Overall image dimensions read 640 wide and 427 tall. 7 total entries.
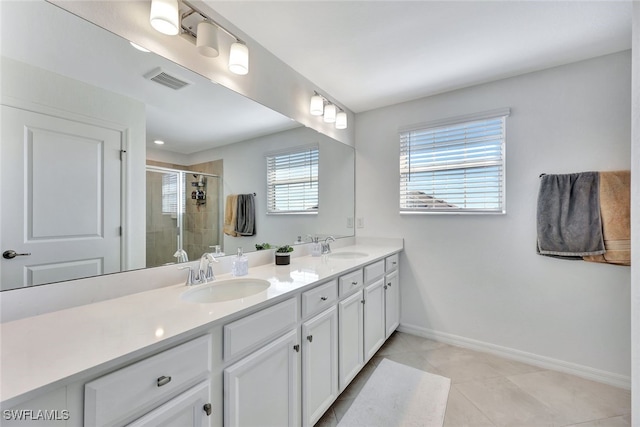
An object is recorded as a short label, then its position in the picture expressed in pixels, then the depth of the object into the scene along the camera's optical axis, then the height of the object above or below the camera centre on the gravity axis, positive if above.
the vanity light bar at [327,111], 2.22 +0.91
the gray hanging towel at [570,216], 1.88 -0.03
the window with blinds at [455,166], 2.27 +0.43
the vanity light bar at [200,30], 1.16 +0.90
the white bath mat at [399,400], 1.58 -1.24
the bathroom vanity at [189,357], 0.65 -0.45
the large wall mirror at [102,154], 0.92 +0.27
